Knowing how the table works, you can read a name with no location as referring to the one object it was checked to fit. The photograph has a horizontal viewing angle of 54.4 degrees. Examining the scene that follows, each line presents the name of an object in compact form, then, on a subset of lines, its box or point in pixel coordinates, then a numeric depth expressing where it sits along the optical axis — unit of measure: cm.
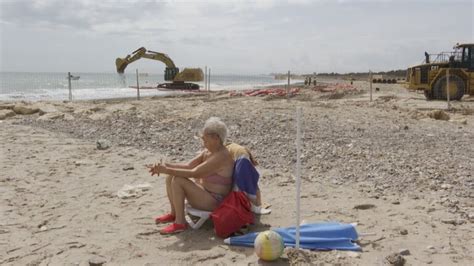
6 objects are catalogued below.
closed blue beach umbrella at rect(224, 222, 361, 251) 356
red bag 383
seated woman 396
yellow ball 327
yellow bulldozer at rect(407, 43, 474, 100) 1730
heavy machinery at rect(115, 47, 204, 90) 2690
